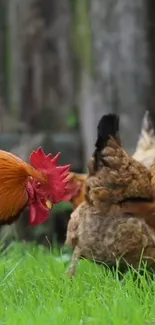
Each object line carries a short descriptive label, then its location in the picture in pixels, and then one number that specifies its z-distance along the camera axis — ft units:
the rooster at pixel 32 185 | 13.23
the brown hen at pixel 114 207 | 13.67
